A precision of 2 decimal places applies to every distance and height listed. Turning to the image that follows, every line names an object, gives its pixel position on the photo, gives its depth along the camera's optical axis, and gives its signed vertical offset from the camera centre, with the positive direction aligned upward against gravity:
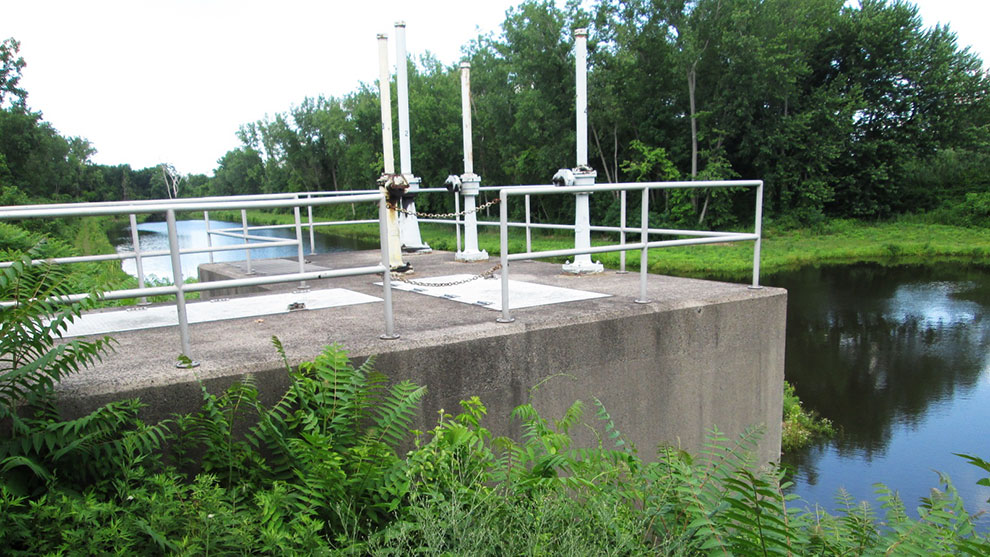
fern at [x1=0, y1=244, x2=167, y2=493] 2.90 -1.05
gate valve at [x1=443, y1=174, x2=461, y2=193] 9.83 -0.01
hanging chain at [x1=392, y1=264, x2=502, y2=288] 7.04 -1.11
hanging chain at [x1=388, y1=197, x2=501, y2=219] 8.54 -0.38
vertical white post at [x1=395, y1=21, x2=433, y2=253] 8.87 +0.69
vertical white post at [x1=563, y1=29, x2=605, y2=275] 7.95 +0.07
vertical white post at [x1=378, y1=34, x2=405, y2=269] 8.57 +0.53
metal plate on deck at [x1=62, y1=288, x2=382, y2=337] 5.43 -1.09
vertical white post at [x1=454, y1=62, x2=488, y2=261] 9.77 -0.24
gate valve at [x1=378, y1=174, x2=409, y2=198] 8.51 +0.01
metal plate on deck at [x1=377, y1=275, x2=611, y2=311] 5.96 -1.09
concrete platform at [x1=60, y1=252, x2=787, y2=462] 3.96 -1.19
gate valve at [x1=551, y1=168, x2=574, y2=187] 7.82 +0.03
